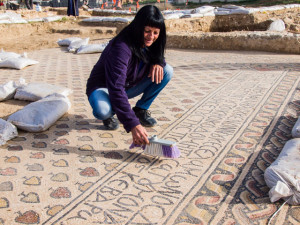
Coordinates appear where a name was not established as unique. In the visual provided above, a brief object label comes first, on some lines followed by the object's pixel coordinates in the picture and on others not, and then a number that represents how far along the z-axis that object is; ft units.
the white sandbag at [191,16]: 34.44
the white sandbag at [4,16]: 37.81
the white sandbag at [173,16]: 31.81
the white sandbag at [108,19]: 39.83
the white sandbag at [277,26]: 31.91
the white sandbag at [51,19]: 42.19
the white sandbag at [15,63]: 18.89
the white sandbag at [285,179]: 5.94
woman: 7.38
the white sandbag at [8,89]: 12.67
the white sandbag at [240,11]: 34.50
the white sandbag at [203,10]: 39.50
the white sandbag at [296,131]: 8.48
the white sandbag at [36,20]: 42.76
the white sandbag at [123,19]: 36.31
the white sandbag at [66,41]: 27.54
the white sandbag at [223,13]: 35.17
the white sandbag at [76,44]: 25.69
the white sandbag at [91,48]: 24.11
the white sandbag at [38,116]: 9.47
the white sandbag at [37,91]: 12.27
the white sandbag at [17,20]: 39.01
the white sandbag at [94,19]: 41.89
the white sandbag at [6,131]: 8.80
